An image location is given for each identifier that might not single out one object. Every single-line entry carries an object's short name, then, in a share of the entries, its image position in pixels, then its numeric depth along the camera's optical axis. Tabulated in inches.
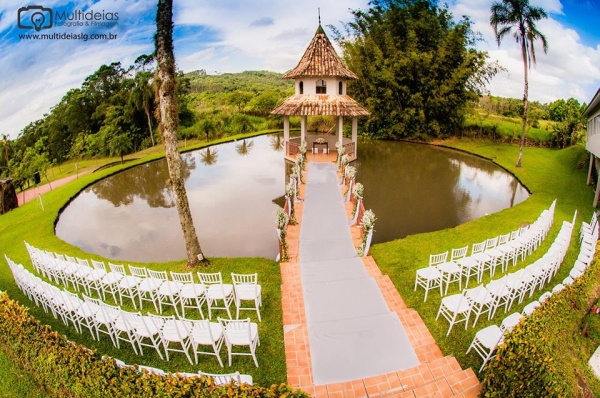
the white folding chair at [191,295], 314.5
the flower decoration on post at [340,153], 820.0
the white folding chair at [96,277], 354.9
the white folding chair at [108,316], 275.1
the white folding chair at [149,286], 329.4
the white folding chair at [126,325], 265.7
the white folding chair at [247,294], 313.9
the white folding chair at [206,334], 253.8
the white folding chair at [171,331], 257.0
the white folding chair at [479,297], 290.2
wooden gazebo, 908.0
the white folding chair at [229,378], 193.1
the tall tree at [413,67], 1189.7
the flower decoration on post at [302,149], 842.0
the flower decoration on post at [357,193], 527.5
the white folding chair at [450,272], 344.5
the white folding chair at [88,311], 285.7
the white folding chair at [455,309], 281.6
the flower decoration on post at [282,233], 425.7
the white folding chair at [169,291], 318.7
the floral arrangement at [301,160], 762.6
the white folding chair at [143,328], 261.4
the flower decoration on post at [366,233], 430.6
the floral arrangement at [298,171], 693.3
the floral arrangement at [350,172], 635.1
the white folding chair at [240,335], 253.9
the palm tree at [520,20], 769.6
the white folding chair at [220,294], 313.4
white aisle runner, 257.6
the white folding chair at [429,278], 338.6
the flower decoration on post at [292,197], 525.4
